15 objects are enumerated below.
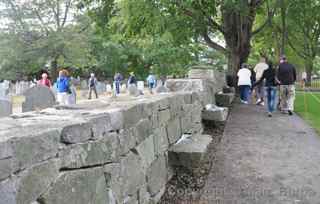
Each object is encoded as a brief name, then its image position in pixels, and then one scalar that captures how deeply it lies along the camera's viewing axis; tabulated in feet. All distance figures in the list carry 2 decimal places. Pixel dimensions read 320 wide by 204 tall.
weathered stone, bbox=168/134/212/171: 12.74
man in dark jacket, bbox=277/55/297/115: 28.60
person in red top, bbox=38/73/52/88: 30.12
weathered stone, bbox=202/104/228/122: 20.84
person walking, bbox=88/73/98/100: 63.19
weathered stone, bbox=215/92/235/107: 28.82
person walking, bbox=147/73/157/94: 76.47
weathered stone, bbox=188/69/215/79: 25.01
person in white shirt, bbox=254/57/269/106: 34.65
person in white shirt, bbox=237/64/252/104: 34.08
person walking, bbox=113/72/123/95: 73.44
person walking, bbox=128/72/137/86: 68.98
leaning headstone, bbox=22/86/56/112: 15.82
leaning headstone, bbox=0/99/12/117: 14.78
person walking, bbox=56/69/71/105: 32.14
